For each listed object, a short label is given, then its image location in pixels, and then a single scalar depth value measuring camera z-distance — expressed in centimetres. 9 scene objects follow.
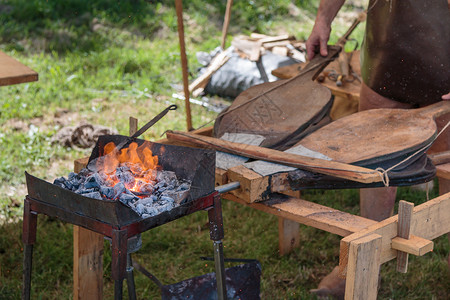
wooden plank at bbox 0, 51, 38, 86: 275
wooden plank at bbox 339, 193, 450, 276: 180
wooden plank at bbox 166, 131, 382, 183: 205
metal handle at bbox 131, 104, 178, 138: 213
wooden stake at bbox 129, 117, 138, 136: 244
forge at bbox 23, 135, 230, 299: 171
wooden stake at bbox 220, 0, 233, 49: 448
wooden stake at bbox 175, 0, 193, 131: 314
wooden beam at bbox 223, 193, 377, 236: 194
